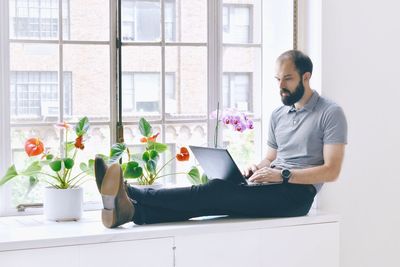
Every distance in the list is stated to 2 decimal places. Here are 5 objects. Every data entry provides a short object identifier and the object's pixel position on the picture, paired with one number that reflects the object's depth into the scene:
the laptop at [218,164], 3.59
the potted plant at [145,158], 3.80
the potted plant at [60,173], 3.71
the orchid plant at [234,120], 4.05
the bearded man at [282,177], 3.50
